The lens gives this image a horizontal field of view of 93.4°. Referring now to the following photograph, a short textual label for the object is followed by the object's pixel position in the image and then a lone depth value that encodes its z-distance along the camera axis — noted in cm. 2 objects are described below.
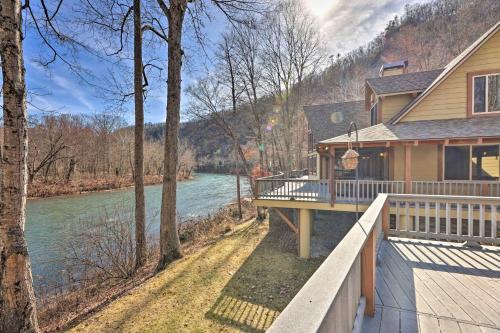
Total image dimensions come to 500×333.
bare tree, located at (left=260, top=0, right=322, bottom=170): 1766
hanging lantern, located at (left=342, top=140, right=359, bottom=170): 584
